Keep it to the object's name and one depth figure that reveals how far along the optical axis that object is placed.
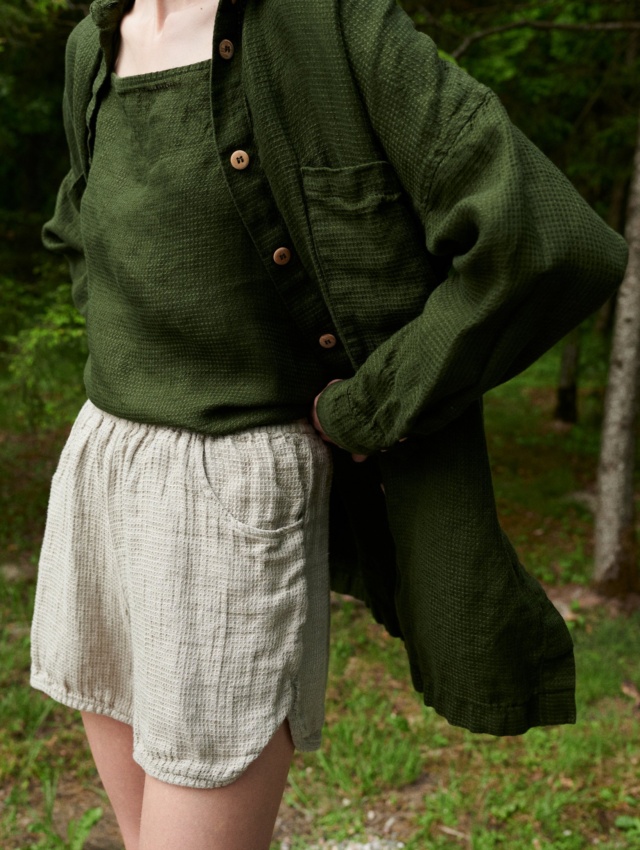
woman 1.24
